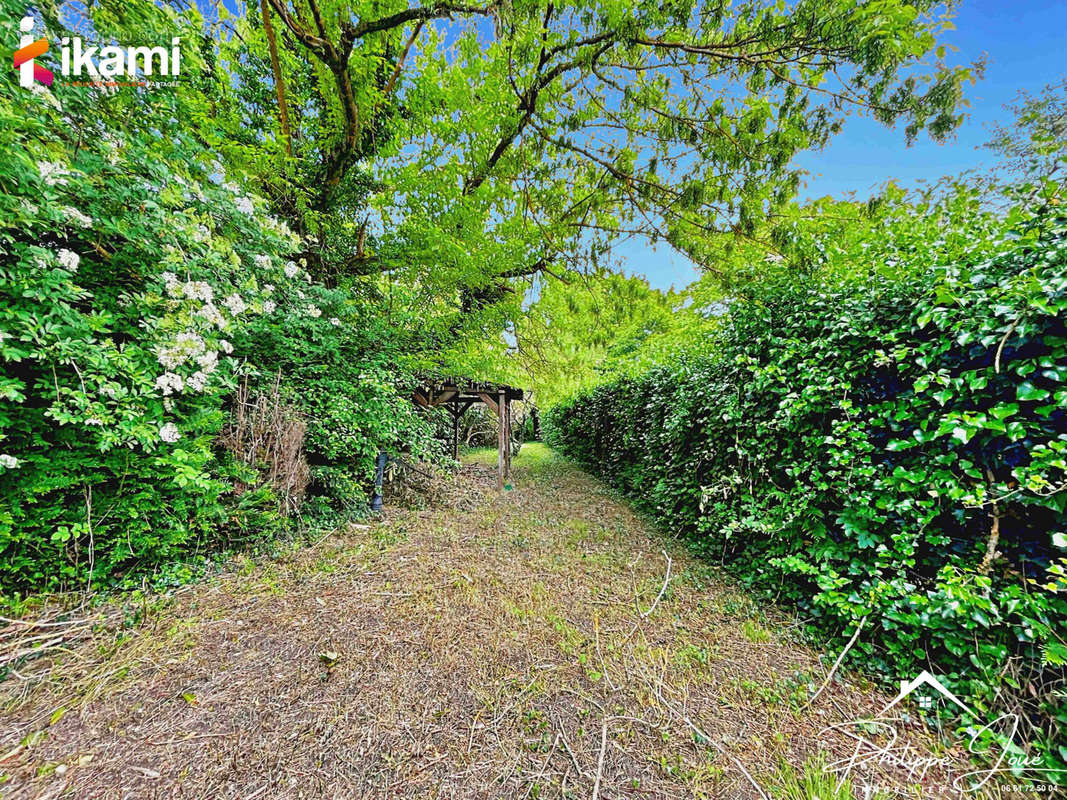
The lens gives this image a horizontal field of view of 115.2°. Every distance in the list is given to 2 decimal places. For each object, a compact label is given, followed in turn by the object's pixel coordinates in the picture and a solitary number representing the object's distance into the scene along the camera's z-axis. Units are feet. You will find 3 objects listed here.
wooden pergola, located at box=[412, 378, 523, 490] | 21.56
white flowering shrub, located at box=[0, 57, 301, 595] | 5.93
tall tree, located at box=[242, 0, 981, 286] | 7.11
